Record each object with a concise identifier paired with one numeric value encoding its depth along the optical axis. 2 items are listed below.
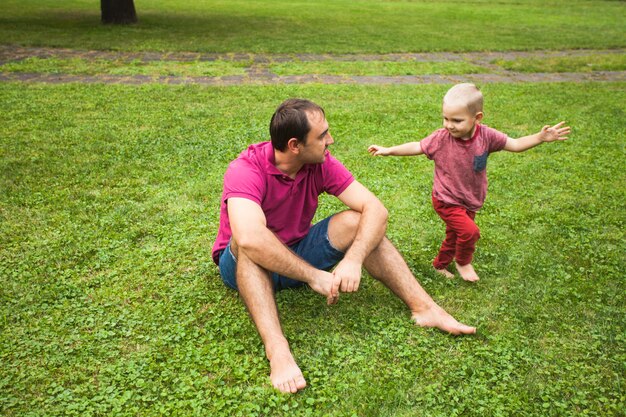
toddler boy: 3.70
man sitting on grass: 3.04
